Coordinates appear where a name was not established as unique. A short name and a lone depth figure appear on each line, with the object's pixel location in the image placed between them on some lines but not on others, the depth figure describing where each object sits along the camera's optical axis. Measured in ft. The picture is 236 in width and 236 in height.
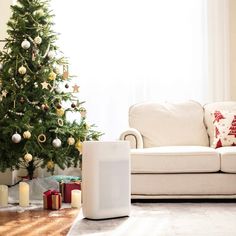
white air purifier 10.00
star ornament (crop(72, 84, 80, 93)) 14.65
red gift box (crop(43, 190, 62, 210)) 11.87
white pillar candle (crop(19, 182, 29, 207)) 12.33
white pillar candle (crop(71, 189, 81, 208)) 12.08
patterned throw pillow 14.03
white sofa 12.61
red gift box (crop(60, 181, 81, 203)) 13.16
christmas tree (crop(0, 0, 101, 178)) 13.79
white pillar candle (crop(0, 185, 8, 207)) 12.40
